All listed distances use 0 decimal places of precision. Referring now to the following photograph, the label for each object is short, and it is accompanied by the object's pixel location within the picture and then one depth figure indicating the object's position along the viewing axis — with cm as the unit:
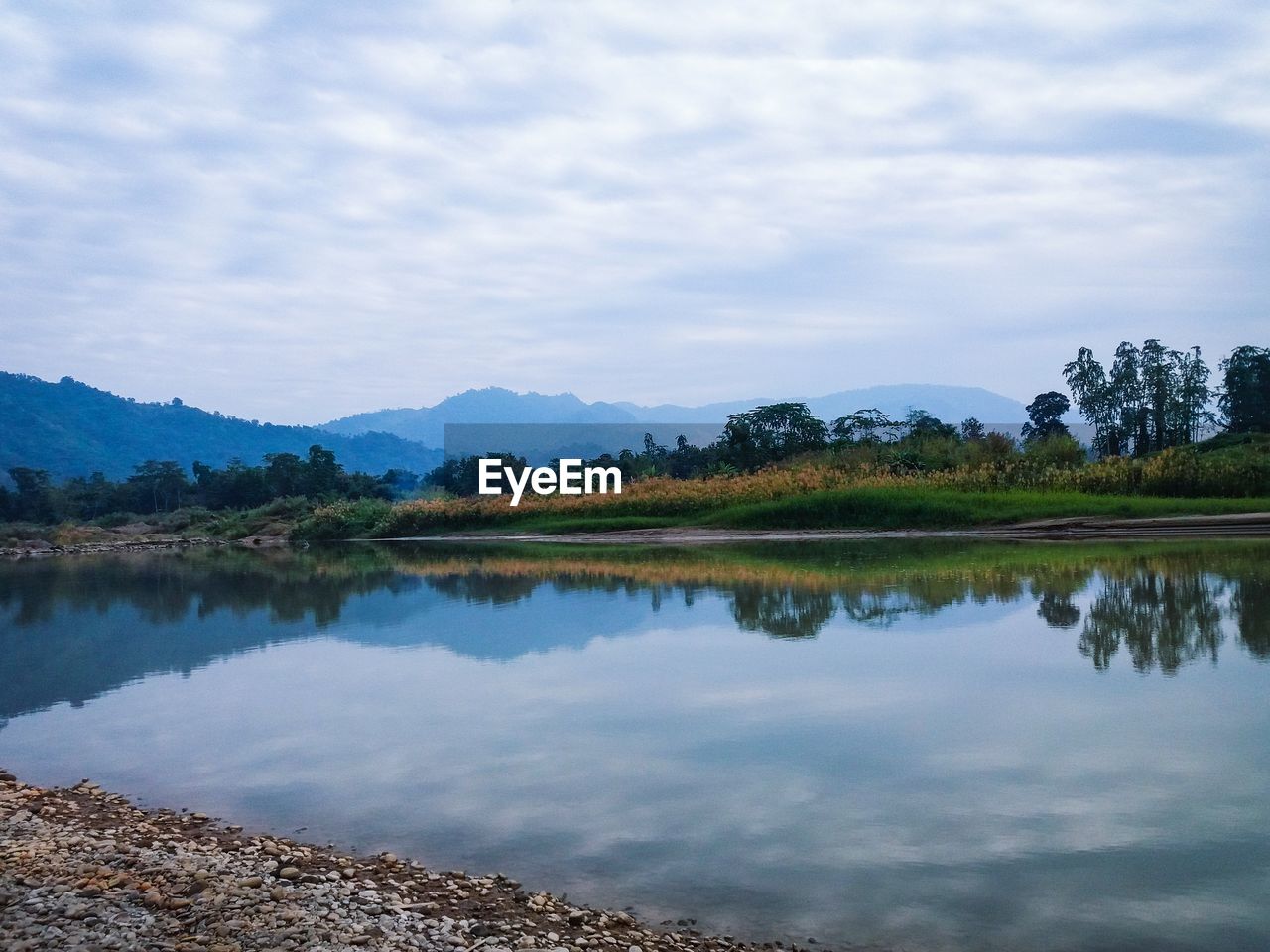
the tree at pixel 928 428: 3397
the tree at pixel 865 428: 3603
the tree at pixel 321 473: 4878
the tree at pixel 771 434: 3753
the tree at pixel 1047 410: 4562
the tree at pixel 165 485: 5866
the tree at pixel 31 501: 5278
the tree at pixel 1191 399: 3812
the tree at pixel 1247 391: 3744
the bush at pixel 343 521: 3600
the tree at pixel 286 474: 4903
